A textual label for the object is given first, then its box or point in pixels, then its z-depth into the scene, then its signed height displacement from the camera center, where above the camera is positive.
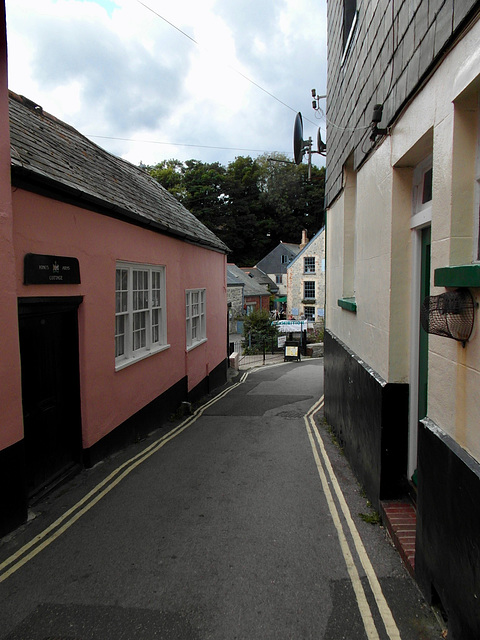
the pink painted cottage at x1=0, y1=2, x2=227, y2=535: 4.46 -0.15
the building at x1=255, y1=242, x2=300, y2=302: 60.19 +3.80
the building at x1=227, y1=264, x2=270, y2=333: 44.53 -0.22
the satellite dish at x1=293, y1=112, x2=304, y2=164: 9.16 +3.17
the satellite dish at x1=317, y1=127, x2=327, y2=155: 9.94 +3.22
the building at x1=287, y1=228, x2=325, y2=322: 45.75 +0.97
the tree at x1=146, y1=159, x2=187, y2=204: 63.31 +16.34
